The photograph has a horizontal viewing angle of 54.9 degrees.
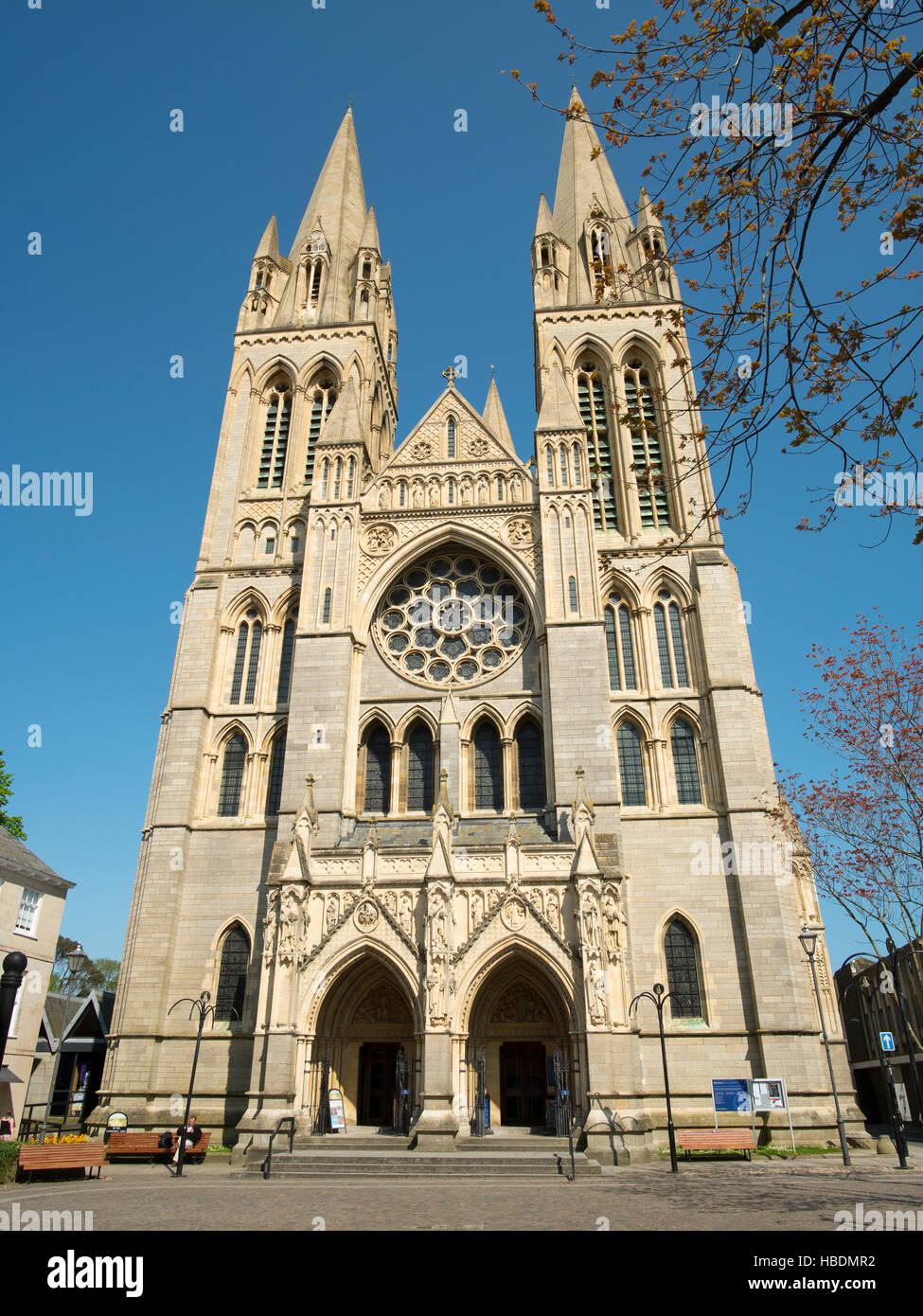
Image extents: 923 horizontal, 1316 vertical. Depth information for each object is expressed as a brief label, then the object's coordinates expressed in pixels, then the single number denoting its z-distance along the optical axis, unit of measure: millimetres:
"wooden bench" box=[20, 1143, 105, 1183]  15617
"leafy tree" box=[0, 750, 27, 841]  31859
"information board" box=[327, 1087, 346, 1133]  19828
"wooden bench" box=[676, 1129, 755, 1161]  18984
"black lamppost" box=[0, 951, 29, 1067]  8001
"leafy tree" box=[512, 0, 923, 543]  6332
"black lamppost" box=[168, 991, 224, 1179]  20559
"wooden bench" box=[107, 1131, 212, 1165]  19906
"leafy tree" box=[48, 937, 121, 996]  61891
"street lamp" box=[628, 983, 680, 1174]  16719
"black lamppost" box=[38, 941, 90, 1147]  19703
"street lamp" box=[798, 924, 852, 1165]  20806
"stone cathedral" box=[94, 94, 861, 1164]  20938
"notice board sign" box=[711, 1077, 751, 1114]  20312
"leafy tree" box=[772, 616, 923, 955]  15609
